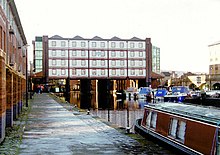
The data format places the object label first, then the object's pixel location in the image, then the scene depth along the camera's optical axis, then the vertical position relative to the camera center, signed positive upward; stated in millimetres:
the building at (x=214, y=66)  102281 +5705
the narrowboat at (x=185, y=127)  12362 -1459
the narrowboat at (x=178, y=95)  73938 -1330
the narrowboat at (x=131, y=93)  91000 -1109
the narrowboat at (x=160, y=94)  82375 -1226
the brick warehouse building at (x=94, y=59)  101750 +7794
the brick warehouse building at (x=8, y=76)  16580 +658
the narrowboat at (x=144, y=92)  89000 -865
